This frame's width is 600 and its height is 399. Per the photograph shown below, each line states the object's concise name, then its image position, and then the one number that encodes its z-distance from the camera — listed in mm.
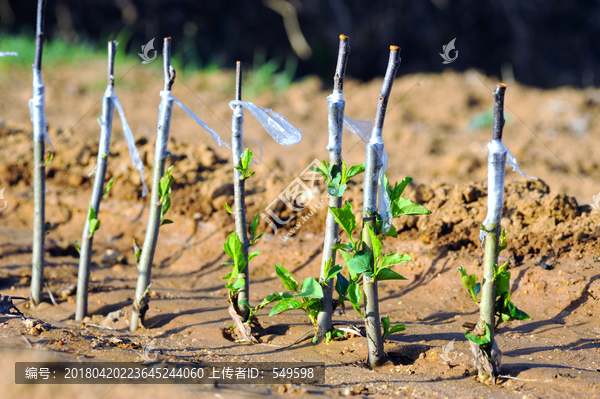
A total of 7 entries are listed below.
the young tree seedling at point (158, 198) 3577
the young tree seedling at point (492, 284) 3413
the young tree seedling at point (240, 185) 3542
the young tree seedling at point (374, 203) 3442
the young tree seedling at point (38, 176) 3655
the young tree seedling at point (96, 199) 3640
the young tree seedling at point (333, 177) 3471
